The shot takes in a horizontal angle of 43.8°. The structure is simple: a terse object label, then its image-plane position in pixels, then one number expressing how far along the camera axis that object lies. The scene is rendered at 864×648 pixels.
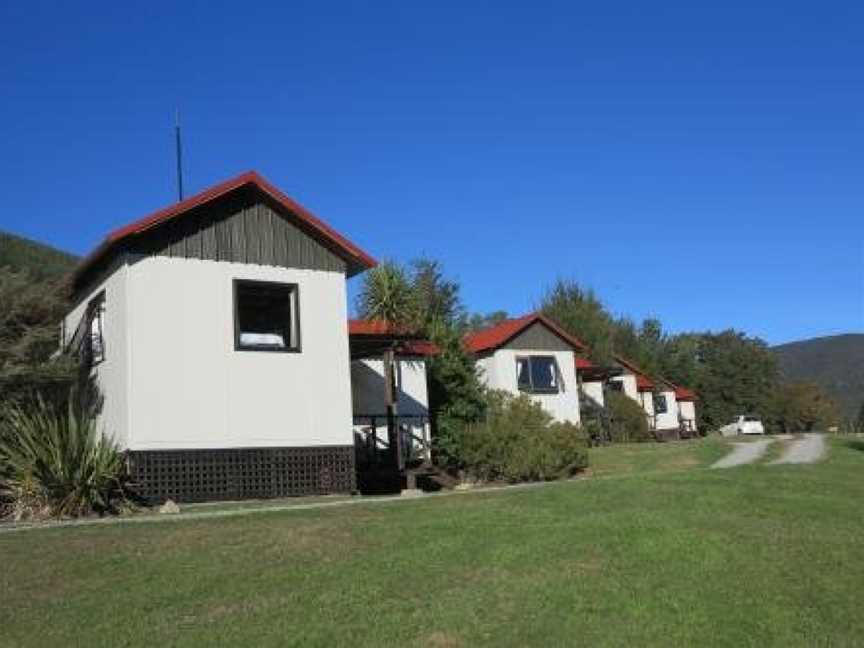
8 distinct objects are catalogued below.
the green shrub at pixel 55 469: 18.41
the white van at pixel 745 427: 69.12
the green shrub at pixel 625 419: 51.44
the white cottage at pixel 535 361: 41.25
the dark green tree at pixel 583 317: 56.78
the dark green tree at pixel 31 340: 20.75
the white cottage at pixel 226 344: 20.45
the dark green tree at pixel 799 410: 82.56
